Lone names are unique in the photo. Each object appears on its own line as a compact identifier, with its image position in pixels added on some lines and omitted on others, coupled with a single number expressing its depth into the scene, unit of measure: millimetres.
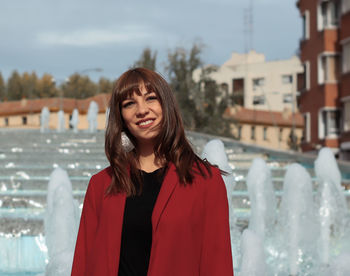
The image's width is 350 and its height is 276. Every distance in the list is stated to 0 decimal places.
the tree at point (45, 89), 91438
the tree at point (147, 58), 46012
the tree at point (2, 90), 90188
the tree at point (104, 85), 93838
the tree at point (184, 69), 43750
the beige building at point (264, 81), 69000
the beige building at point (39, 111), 61250
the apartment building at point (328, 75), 29984
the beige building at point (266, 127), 65125
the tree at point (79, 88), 90625
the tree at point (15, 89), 90688
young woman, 2096
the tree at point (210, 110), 44719
